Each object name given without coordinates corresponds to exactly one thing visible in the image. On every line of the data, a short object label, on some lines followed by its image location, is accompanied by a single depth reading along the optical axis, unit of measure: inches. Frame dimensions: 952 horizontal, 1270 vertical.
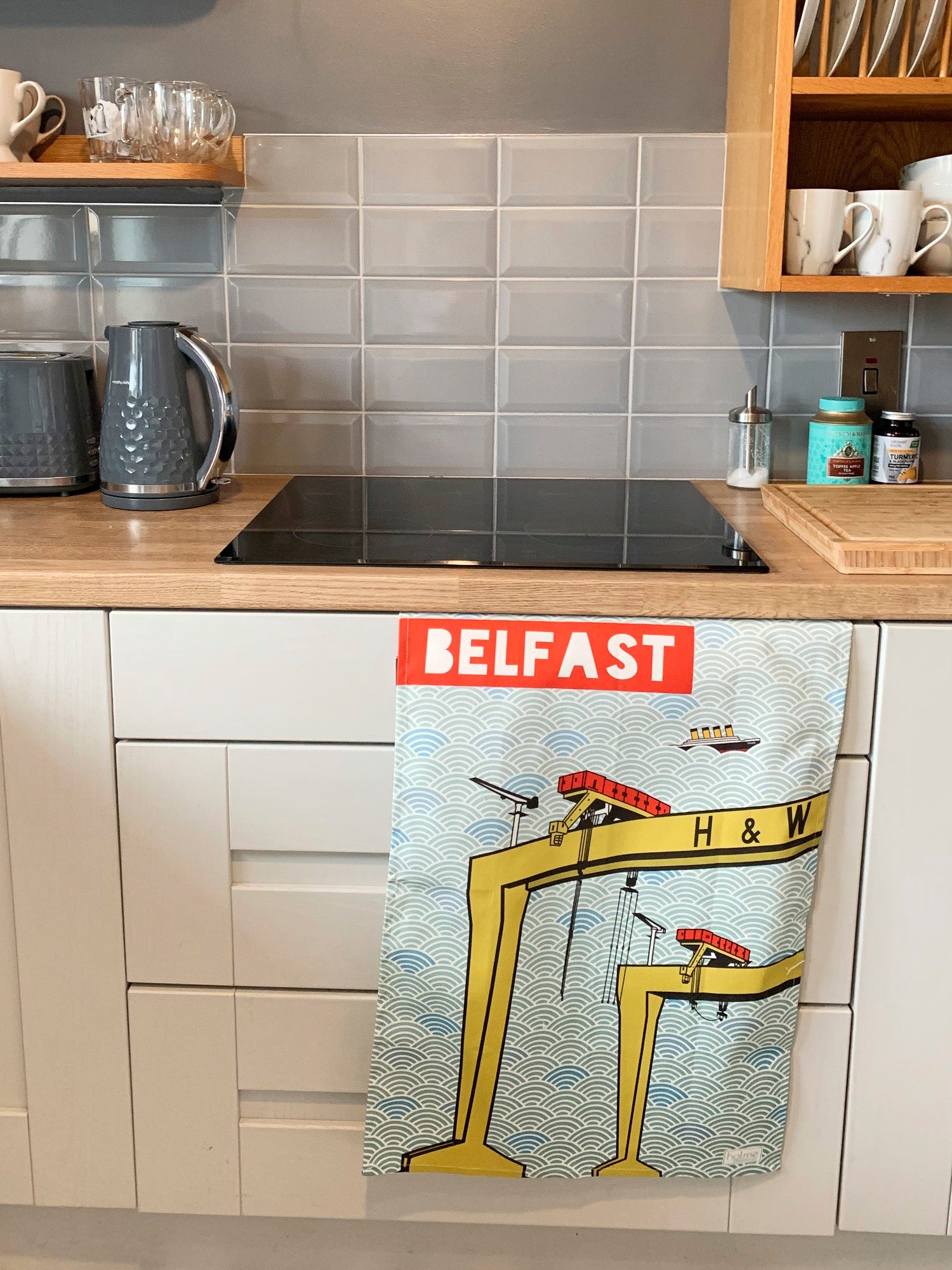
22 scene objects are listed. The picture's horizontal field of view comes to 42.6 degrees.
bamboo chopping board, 46.9
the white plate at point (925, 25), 56.4
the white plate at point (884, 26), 56.0
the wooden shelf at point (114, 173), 57.9
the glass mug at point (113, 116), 59.4
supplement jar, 64.3
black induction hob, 49.1
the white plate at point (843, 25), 56.4
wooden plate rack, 55.1
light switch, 67.0
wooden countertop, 45.6
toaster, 59.9
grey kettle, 57.1
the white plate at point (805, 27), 55.1
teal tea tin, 64.4
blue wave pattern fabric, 45.8
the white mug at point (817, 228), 56.9
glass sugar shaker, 65.2
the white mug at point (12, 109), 61.2
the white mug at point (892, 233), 57.6
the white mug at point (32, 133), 63.4
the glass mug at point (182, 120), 59.4
